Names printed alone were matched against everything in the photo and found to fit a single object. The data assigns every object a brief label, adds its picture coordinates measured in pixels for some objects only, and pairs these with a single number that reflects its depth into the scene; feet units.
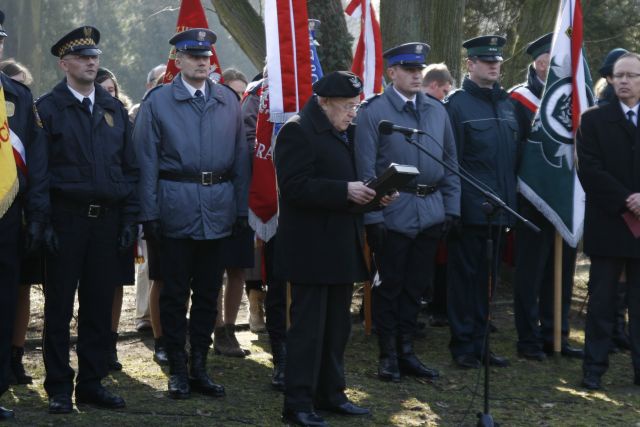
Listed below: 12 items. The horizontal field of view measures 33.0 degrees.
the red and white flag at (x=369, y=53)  28.73
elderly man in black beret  19.90
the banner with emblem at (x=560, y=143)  27.17
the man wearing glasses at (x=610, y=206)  24.02
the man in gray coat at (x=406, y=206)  24.27
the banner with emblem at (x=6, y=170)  19.58
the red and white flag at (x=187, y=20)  27.20
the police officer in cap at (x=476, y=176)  26.35
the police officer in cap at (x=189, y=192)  21.98
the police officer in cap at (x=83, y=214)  20.74
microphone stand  18.93
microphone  19.22
